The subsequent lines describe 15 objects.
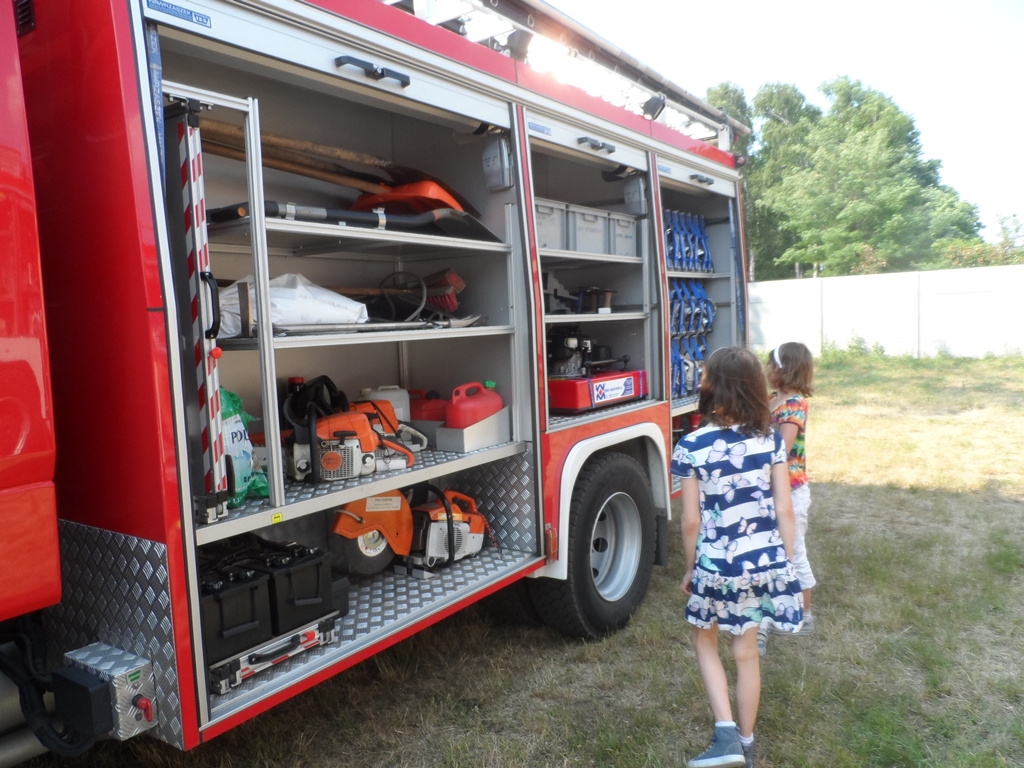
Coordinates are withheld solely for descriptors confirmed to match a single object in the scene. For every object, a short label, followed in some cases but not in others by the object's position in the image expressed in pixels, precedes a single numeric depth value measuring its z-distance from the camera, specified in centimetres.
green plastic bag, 242
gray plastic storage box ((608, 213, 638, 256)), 426
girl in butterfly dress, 272
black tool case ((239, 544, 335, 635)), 253
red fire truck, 198
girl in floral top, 371
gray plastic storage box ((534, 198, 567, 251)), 374
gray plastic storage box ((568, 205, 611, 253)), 396
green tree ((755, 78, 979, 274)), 2992
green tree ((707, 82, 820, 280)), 3488
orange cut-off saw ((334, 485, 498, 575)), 330
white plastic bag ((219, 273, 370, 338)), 253
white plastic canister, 361
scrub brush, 360
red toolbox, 385
